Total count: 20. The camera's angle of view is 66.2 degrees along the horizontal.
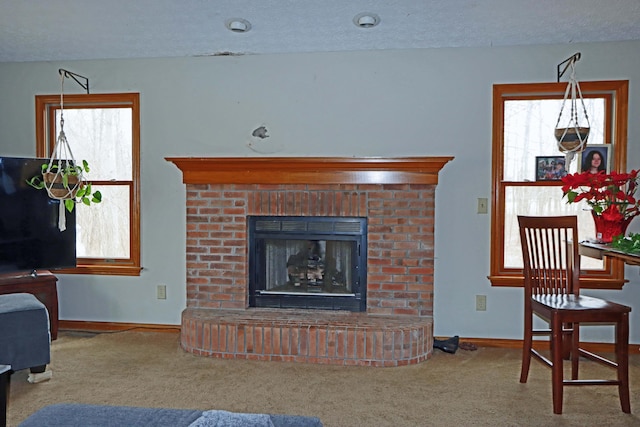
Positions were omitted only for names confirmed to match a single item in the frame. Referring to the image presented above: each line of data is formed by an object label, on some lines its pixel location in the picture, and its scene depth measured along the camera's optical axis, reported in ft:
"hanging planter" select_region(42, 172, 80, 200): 10.85
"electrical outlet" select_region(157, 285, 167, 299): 12.77
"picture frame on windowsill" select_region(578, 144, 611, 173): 11.32
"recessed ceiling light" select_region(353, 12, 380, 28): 9.79
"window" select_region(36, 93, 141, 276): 12.84
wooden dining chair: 7.91
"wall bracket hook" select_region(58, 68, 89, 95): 12.72
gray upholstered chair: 8.89
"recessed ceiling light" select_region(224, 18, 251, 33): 10.14
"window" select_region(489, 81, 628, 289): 11.46
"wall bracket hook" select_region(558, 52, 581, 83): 10.90
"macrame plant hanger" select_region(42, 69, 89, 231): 10.89
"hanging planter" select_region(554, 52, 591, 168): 9.97
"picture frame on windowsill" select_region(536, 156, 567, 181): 11.51
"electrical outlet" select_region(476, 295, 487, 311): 11.82
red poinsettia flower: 7.98
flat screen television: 11.09
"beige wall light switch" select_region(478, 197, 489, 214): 11.70
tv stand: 11.32
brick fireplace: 10.53
